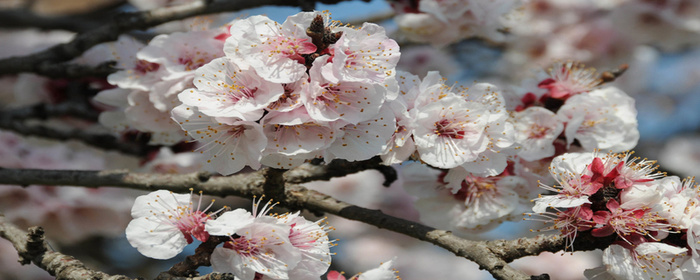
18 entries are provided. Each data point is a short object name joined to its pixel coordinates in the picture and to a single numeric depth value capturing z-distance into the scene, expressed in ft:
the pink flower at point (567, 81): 9.25
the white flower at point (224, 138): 6.44
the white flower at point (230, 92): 6.21
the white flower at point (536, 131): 8.72
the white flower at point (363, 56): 6.22
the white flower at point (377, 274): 6.68
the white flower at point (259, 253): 5.98
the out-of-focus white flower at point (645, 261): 6.44
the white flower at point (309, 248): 6.22
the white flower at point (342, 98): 6.27
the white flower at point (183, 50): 8.67
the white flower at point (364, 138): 6.49
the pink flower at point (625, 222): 6.50
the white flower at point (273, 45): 6.25
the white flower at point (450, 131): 7.17
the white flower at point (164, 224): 5.95
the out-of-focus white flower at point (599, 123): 8.75
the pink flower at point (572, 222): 6.65
